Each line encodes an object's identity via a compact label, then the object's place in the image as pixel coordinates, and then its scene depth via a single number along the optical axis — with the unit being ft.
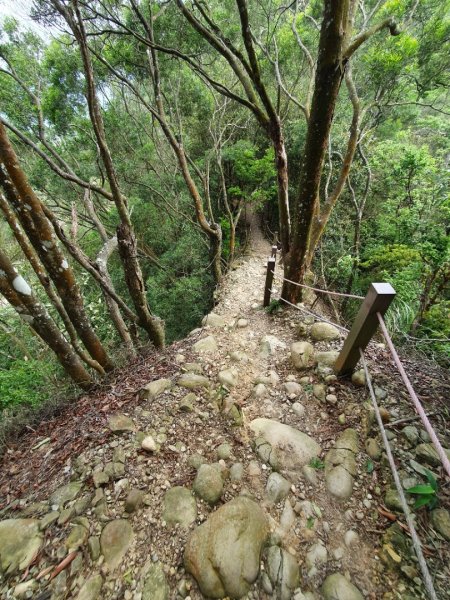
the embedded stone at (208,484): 5.91
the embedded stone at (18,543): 4.62
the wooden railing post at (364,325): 6.24
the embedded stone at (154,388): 8.37
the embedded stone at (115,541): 4.88
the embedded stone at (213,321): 14.61
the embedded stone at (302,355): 9.72
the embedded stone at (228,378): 9.44
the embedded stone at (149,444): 6.70
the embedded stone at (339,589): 4.43
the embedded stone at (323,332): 10.64
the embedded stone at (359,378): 7.95
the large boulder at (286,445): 6.70
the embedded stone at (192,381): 8.89
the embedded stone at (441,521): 4.68
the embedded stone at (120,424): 7.21
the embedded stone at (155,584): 4.54
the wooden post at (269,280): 14.71
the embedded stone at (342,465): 5.95
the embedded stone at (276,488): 6.05
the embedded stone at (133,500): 5.58
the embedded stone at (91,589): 4.39
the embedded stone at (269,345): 11.62
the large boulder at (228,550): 4.57
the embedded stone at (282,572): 4.62
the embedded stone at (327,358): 9.08
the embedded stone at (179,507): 5.50
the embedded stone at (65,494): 5.64
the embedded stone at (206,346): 11.14
